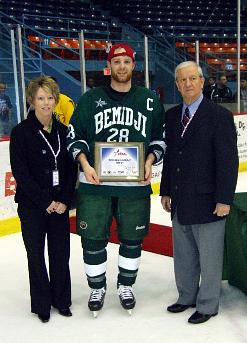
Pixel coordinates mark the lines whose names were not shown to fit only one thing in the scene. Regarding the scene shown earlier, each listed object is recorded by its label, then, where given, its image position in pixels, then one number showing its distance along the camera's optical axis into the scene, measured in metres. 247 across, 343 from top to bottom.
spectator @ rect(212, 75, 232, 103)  6.92
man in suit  2.23
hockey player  2.31
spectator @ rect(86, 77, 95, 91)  5.36
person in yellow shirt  3.73
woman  2.32
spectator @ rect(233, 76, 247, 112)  6.88
